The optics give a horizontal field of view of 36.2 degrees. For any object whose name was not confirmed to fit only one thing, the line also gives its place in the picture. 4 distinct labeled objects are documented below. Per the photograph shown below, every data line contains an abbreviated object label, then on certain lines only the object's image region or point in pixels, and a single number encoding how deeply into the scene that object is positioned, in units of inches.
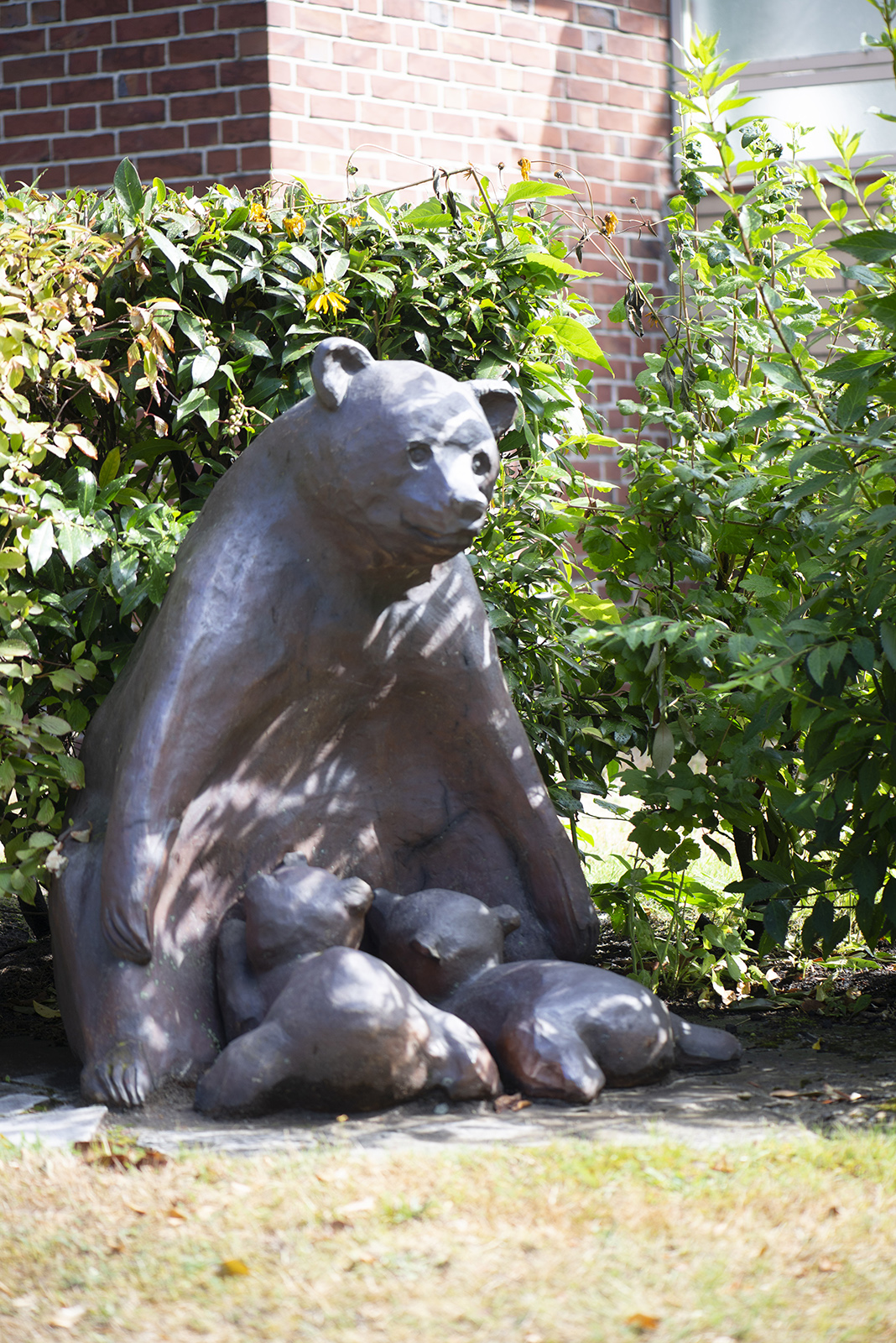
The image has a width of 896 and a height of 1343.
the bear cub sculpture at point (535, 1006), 124.4
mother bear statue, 128.0
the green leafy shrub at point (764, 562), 138.4
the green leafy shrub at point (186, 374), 141.6
